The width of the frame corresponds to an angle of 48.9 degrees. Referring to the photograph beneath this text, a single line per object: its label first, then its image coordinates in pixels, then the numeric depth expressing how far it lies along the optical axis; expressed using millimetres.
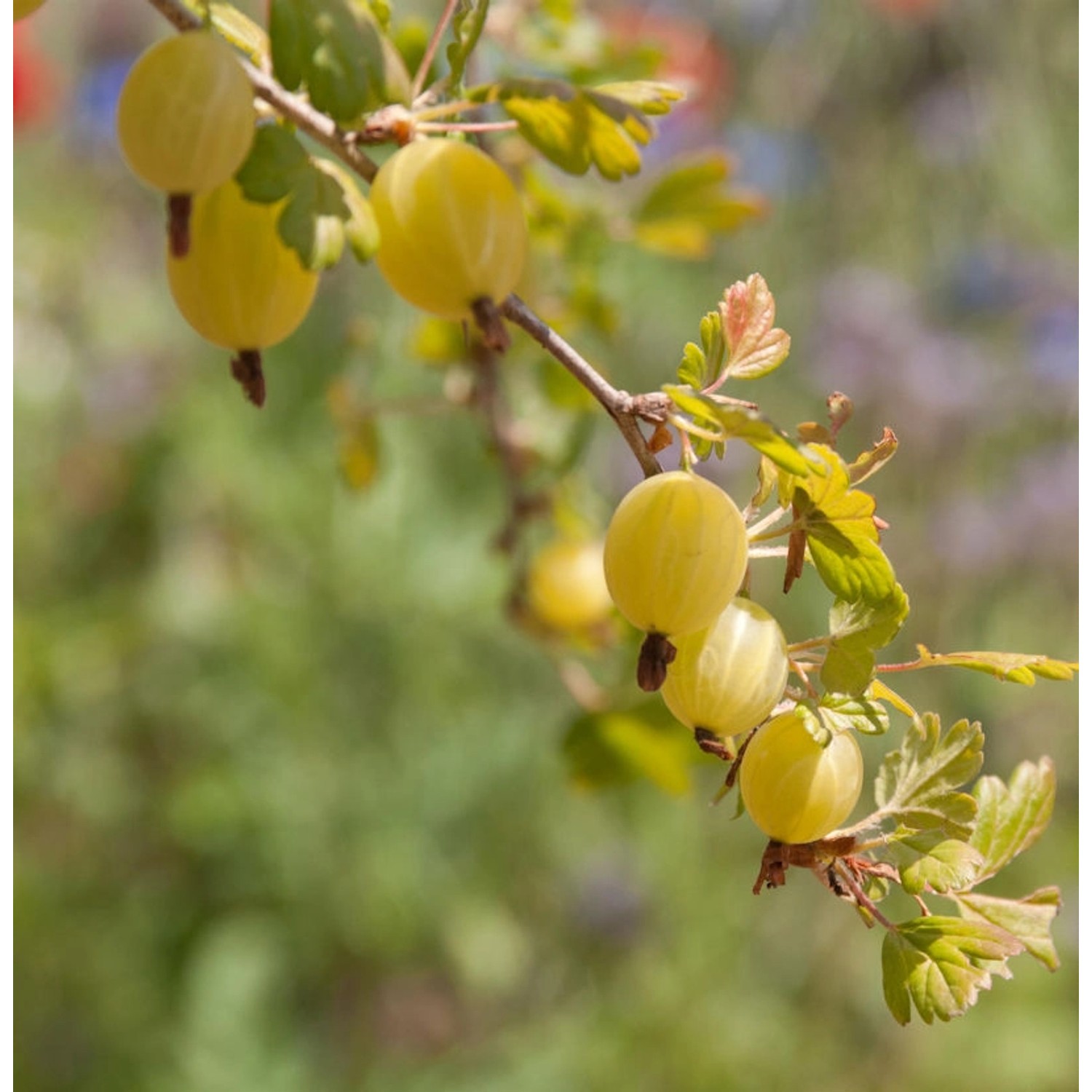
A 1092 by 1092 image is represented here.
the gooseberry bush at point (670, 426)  212
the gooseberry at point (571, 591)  487
